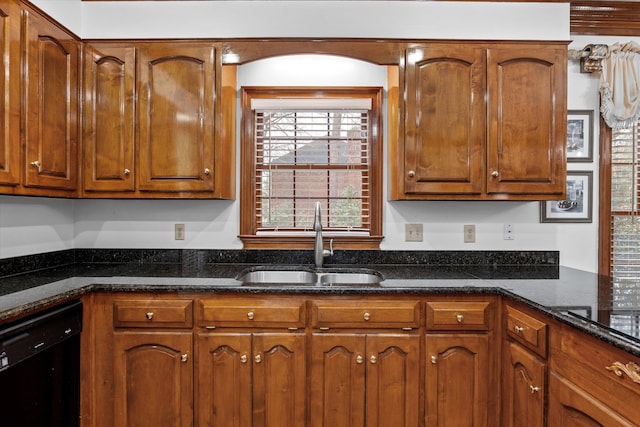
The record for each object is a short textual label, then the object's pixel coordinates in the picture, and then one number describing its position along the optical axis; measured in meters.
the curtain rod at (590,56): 2.45
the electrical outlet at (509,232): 2.52
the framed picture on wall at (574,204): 2.53
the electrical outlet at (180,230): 2.54
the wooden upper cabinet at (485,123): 2.17
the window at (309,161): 2.60
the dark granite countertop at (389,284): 1.44
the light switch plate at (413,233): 2.54
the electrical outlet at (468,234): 2.53
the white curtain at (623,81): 2.42
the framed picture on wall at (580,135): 2.53
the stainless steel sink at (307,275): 2.36
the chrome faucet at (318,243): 2.38
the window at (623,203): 2.53
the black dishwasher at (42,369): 1.41
